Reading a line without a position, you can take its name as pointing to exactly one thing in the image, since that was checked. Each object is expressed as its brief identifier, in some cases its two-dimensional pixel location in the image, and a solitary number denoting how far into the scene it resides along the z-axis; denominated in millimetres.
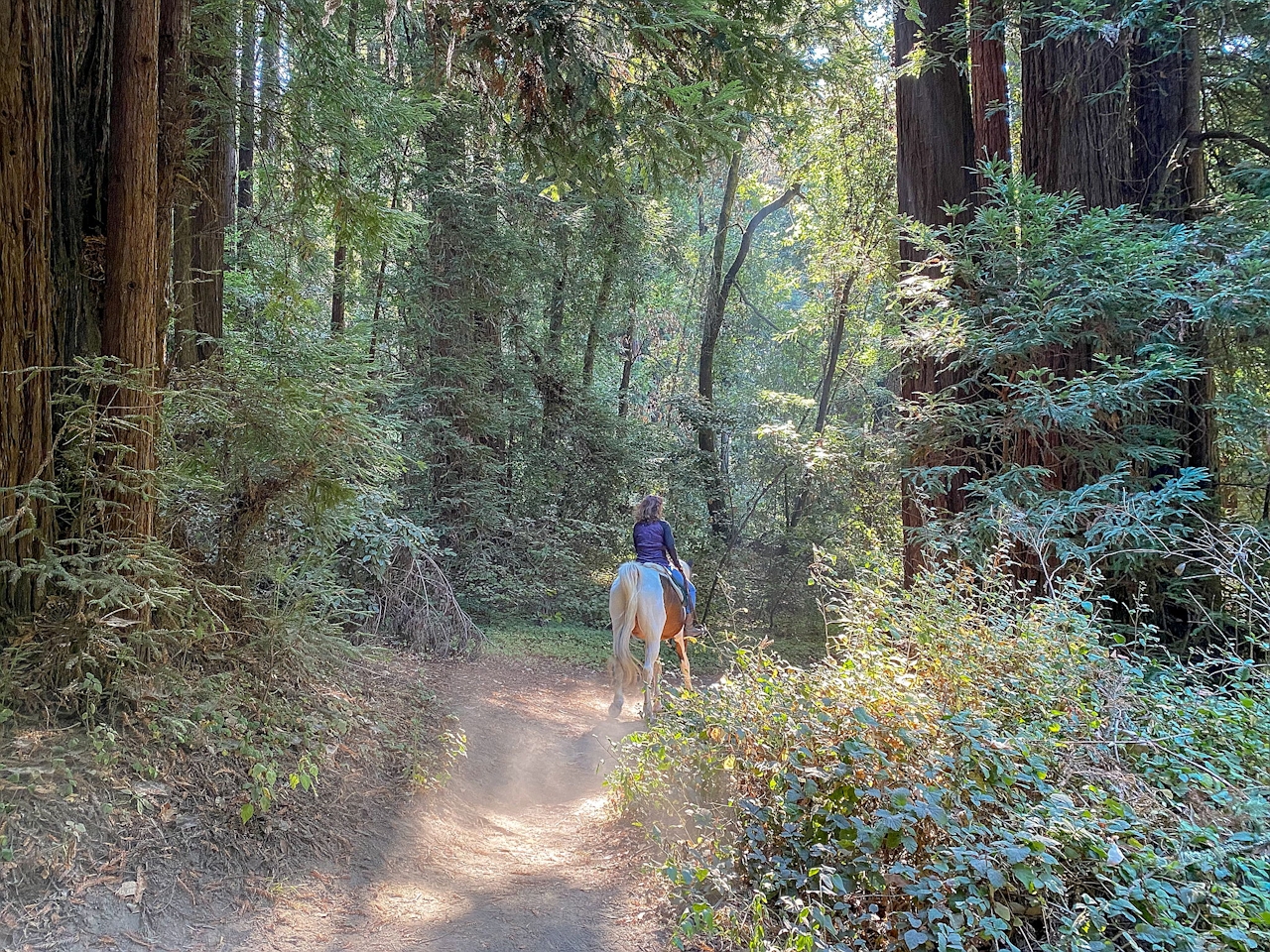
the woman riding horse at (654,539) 8359
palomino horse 8109
